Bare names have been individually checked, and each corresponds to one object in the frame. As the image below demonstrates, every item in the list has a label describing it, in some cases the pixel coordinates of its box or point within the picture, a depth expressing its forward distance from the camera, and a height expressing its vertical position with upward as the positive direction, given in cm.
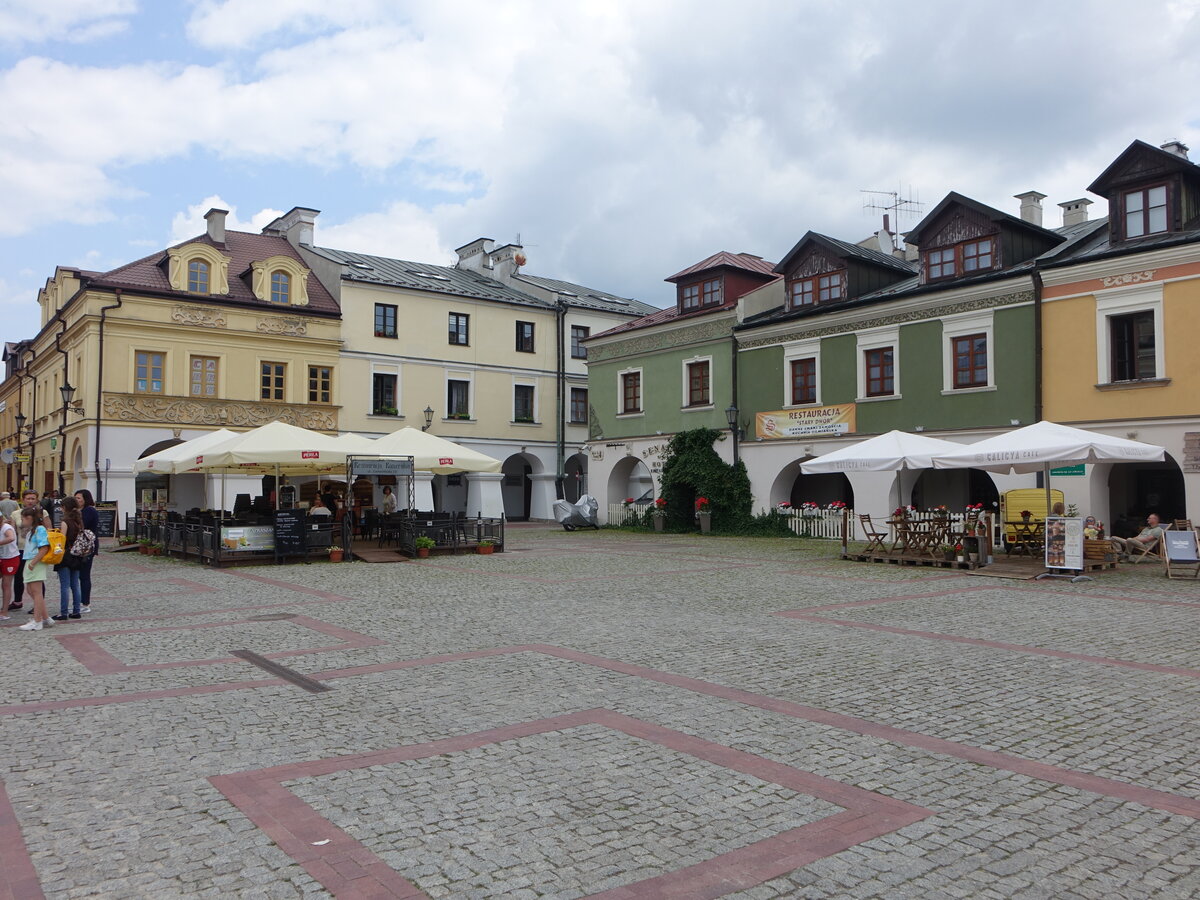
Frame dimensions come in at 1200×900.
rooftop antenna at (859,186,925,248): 3503 +1068
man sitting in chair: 1838 -96
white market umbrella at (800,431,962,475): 1836 +76
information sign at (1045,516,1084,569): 1551 -85
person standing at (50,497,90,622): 1114 -87
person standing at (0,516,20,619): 1148 -79
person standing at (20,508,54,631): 1053 -82
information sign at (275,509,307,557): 1895 -77
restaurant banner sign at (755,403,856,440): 2652 +208
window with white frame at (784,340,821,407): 2742 +355
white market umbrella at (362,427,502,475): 2116 +93
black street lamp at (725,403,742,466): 2933 +233
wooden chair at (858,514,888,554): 1909 -100
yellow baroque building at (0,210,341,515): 3000 +476
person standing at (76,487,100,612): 1149 -40
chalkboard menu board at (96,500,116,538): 2759 -67
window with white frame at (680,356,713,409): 3050 +366
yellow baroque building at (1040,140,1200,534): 1986 +380
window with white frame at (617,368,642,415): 3306 +361
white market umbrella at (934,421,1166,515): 1605 +74
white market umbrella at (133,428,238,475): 2036 +88
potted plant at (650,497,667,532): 3072 -65
